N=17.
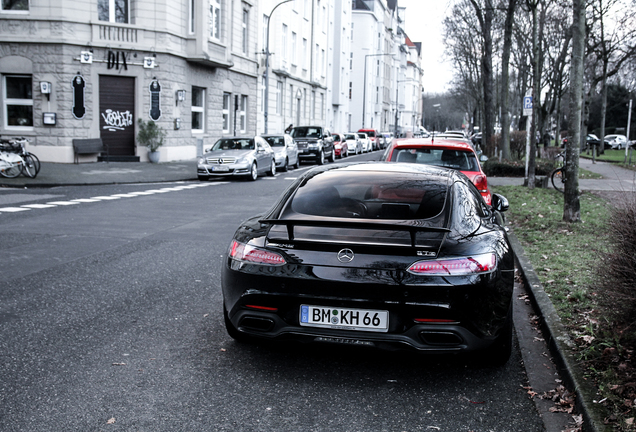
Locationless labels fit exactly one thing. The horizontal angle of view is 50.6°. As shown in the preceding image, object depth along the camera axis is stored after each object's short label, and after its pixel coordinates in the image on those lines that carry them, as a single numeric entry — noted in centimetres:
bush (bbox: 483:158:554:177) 2494
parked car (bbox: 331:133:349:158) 4316
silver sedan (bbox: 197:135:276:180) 2258
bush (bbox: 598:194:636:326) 416
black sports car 411
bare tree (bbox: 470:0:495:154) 2936
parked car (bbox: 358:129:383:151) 6326
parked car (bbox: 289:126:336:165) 3403
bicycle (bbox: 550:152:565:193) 1862
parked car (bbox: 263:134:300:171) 2789
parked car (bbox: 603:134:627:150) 6794
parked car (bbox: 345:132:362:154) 4947
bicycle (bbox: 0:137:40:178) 1995
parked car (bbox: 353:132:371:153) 5483
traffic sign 1997
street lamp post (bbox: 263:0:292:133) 3634
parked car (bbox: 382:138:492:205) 979
